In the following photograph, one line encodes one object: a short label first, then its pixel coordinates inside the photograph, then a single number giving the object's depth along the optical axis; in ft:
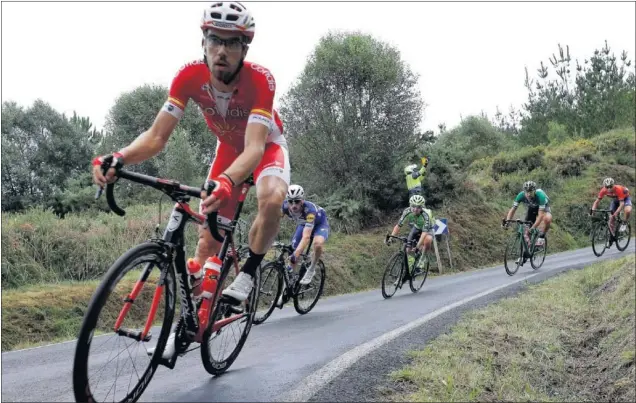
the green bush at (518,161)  110.93
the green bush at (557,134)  131.73
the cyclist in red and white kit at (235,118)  14.32
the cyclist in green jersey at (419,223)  45.96
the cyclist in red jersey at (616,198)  63.62
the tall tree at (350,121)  66.59
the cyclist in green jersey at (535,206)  54.38
